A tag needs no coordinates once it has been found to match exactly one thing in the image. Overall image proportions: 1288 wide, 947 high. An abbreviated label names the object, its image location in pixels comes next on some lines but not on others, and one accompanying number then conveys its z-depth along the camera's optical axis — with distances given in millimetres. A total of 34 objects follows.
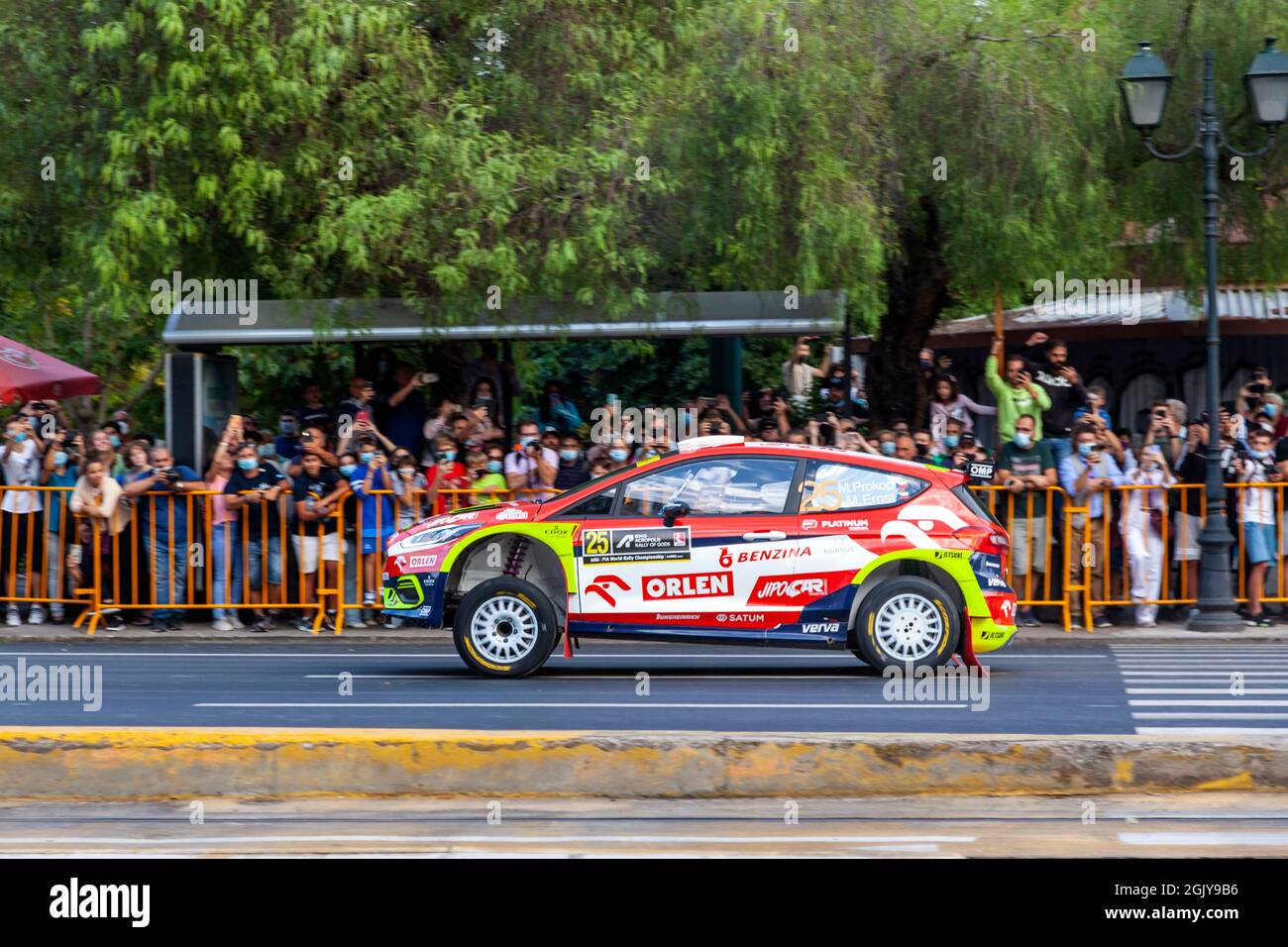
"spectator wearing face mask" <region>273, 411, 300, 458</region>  17578
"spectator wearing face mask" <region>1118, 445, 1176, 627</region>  16328
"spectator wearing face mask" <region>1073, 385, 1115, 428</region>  16922
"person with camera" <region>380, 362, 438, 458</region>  18438
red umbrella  18109
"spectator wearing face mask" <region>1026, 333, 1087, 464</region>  17719
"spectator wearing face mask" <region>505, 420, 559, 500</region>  16547
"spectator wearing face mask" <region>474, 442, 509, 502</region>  16422
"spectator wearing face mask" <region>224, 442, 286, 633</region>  16438
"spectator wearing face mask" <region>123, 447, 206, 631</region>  16469
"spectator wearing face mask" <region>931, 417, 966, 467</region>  16750
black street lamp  16000
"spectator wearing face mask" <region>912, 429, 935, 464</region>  16453
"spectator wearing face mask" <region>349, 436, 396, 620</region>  16406
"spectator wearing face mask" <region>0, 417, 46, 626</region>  16641
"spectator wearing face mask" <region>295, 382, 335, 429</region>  17828
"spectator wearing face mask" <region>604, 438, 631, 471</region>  16547
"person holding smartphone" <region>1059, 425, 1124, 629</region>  16281
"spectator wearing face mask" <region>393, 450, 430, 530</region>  16391
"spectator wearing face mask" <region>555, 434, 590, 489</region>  16531
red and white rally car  12367
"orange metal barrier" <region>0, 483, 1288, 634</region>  16359
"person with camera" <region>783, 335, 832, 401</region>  20266
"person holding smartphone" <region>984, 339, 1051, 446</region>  17203
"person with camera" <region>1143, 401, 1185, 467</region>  17156
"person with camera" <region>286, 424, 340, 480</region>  16312
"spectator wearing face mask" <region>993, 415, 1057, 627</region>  16297
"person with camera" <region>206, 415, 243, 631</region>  16453
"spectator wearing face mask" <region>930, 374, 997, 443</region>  17734
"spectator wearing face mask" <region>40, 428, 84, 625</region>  16656
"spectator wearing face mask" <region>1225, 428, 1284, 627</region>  16344
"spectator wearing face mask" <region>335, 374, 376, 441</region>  17703
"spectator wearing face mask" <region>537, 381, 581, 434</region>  19203
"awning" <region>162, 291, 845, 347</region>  17828
